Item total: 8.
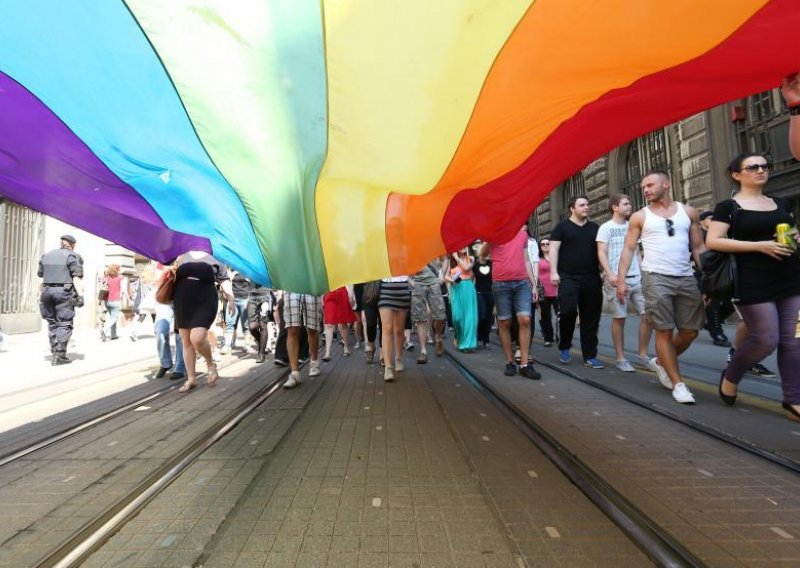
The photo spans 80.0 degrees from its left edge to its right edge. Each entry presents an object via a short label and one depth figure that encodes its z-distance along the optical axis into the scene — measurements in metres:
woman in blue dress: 7.75
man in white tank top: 4.15
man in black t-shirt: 6.03
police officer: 7.64
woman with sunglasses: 3.38
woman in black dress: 5.29
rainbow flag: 1.73
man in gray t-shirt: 7.39
